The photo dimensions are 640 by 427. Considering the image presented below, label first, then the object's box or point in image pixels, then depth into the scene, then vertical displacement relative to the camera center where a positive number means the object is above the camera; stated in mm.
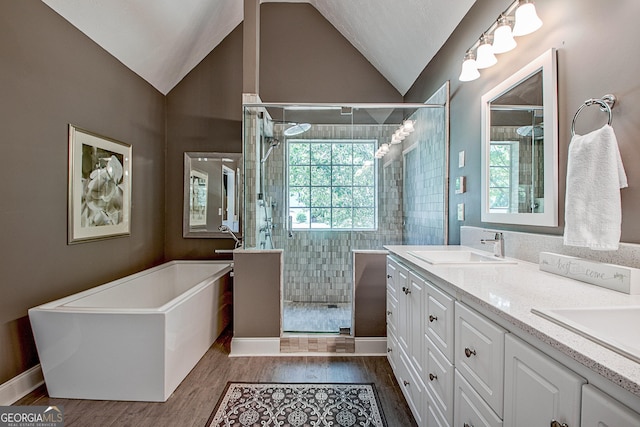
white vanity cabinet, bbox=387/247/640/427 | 589 -440
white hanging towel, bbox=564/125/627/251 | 1022 +89
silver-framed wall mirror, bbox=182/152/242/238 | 3529 +245
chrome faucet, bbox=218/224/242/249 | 3284 -186
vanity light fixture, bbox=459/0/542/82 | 1332 +918
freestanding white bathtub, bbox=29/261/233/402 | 1790 -853
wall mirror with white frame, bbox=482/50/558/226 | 1380 +366
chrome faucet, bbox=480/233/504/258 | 1666 -179
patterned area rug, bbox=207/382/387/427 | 1676 -1190
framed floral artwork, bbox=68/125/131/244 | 2262 +222
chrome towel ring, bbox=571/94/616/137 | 1082 +426
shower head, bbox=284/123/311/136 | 2908 +849
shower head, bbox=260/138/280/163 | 2814 +676
